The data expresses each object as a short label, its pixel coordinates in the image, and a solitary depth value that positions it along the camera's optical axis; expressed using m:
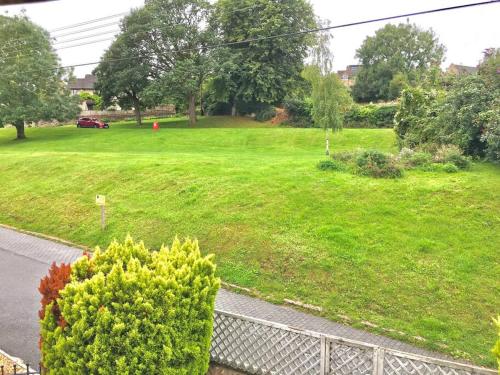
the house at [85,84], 87.51
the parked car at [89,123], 48.89
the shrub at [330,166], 15.91
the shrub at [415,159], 15.41
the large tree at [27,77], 36.50
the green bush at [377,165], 14.37
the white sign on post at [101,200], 13.80
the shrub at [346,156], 16.64
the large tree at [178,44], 40.59
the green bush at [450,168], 14.48
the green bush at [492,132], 14.31
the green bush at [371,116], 40.03
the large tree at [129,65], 42.28
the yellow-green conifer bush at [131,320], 5.38
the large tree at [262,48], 42.78
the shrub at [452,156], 14.88
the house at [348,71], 92.56
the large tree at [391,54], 62.47
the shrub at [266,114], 46.44
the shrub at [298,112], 43.75
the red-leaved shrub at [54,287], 5.90
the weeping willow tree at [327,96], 22.27
